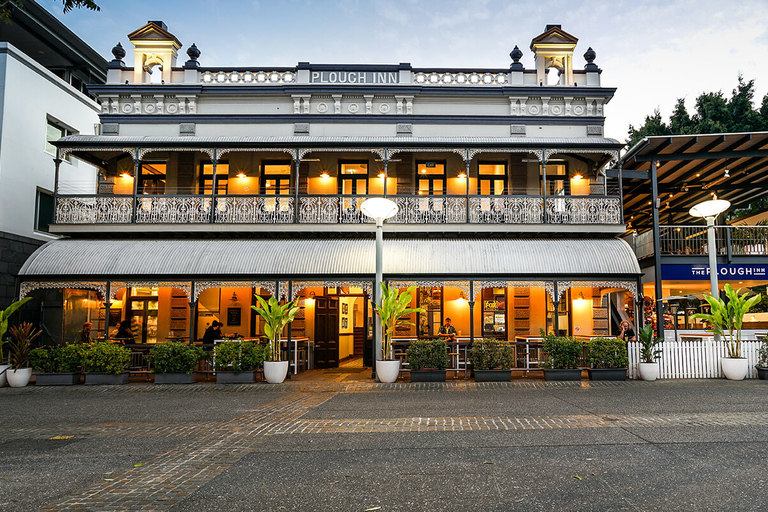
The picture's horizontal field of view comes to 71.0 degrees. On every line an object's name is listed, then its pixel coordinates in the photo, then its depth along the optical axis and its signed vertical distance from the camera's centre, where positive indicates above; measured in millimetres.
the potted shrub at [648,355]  12938 -1126
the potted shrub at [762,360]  13109 -1242
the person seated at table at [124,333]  16641 -878
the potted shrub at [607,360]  13000 -1240
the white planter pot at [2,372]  13141 -1658
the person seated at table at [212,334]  16094 -860
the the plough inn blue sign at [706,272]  17078 +1192
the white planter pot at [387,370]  12852 -1517
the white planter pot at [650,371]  12922 -1489
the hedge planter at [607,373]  12984 -1558
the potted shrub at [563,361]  13109 -1294
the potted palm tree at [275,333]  13219 -672
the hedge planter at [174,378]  13336 -1801
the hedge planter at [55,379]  13242 -1833
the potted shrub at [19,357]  13078 -1297
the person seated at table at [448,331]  16120 -755
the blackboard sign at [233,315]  19141 -336
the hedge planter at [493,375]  13125 -1649
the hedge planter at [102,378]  13305 -1817
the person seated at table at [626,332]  15846 -713
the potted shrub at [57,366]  13219 -1510
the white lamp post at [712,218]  13750 +2399
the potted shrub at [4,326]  12774 -524
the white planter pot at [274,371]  13203 -1597
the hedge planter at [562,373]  13086 -1591
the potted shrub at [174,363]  13266 -1421
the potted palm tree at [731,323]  12938 -336
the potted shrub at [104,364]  13258 -1460
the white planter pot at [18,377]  13062 -1769
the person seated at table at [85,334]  17109 -942
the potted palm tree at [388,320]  12875 -323
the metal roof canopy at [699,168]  16016 +4750
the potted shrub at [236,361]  13281 -1380
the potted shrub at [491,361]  13148 -1312
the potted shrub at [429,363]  13117 -1358
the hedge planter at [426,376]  13109 -1673
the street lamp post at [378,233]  13180 +1853
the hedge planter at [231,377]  13305 -1761
